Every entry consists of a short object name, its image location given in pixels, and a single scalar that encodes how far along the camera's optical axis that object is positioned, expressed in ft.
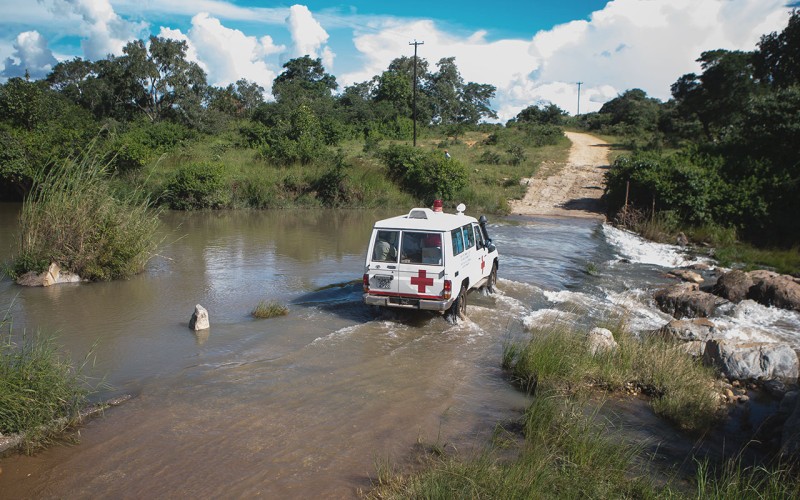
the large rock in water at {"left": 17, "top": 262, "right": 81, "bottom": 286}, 43.21
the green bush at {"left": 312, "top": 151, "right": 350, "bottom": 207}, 106.01
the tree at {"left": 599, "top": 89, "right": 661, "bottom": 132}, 171.83
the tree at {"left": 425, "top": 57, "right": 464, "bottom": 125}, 194.90
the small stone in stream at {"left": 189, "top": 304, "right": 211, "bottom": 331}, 34.42
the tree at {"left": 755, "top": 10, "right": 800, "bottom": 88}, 114.93
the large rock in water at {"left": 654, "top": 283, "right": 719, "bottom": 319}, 41.78
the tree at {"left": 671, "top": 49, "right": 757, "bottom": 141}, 125.08
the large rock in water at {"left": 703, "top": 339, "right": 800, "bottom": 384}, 29.07
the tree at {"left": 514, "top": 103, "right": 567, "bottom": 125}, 212.43
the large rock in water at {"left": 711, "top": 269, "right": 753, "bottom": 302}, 45.04
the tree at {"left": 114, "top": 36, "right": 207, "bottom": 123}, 146.82
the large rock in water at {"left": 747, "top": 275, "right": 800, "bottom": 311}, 42.65
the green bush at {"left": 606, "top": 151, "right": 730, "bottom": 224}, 73.36
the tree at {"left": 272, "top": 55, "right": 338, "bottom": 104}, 169.04
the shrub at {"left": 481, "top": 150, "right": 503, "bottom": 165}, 129.49
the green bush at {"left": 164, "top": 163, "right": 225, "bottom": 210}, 96.84
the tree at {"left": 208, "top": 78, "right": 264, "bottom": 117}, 164.45
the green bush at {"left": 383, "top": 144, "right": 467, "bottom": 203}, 103.50
